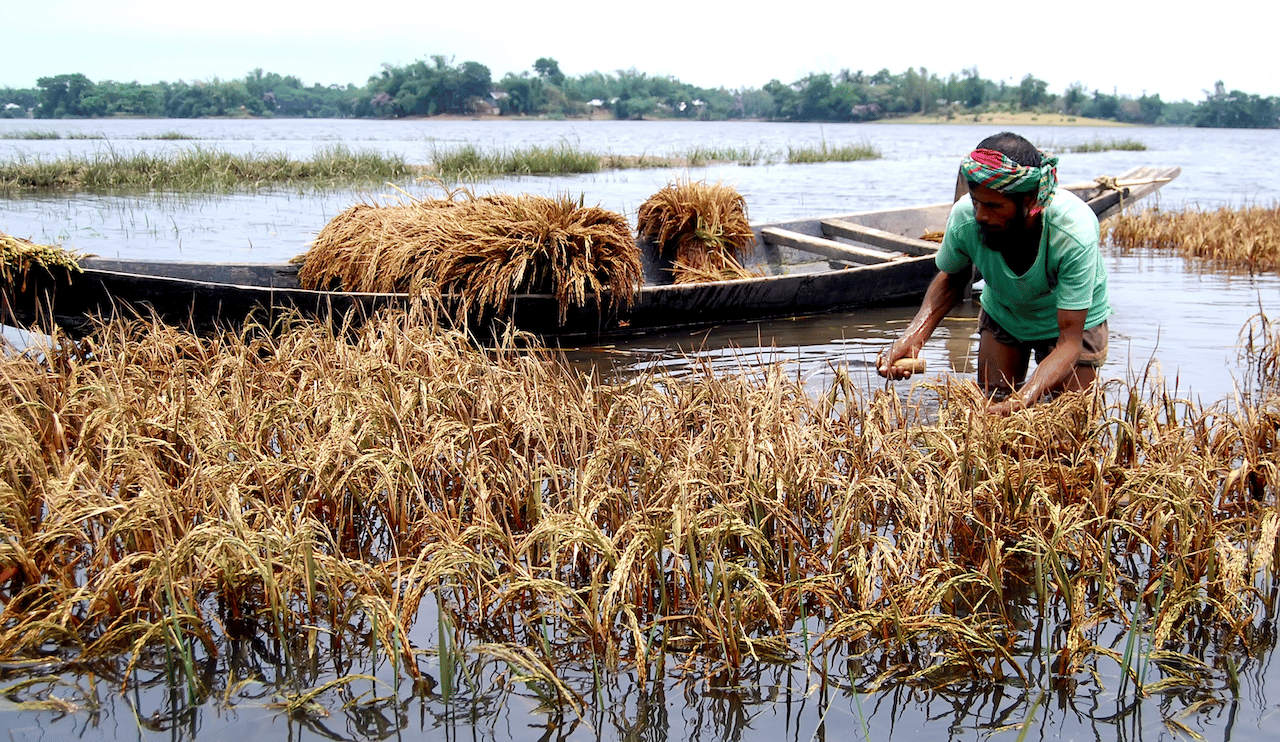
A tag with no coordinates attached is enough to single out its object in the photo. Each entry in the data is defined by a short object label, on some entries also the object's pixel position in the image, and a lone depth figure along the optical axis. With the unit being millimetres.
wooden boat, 5645
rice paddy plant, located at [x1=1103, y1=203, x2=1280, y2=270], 11000
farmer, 3648
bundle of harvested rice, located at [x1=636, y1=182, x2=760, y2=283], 8133
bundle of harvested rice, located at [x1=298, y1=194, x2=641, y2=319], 6223
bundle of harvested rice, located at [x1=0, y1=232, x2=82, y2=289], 5328
